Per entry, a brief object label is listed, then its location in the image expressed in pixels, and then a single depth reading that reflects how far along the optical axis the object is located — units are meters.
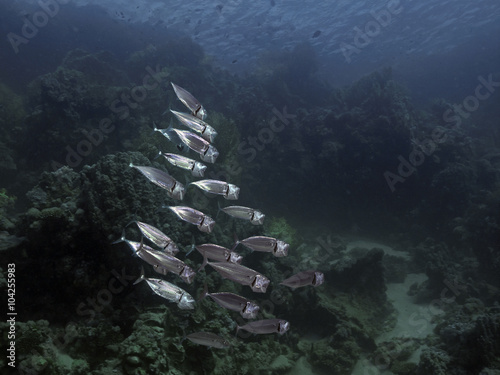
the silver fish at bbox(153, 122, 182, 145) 4.02
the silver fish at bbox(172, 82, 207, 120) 4.05
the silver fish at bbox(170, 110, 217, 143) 4.25
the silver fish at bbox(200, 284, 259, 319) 3.61
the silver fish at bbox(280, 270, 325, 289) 3.98
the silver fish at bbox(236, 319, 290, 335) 3.82
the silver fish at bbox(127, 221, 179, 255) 3.79
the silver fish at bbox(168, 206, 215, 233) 3.94
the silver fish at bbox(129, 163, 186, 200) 3.87
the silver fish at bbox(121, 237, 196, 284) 3.54
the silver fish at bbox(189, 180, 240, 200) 4.16
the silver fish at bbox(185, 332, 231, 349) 3.71
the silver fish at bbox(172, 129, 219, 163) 4.07
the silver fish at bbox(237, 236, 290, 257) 4.00
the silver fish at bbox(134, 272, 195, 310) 3.63
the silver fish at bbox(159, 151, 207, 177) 4.09
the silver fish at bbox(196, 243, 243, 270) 3.81
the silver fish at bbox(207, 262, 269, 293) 3.67
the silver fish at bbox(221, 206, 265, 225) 4.14
